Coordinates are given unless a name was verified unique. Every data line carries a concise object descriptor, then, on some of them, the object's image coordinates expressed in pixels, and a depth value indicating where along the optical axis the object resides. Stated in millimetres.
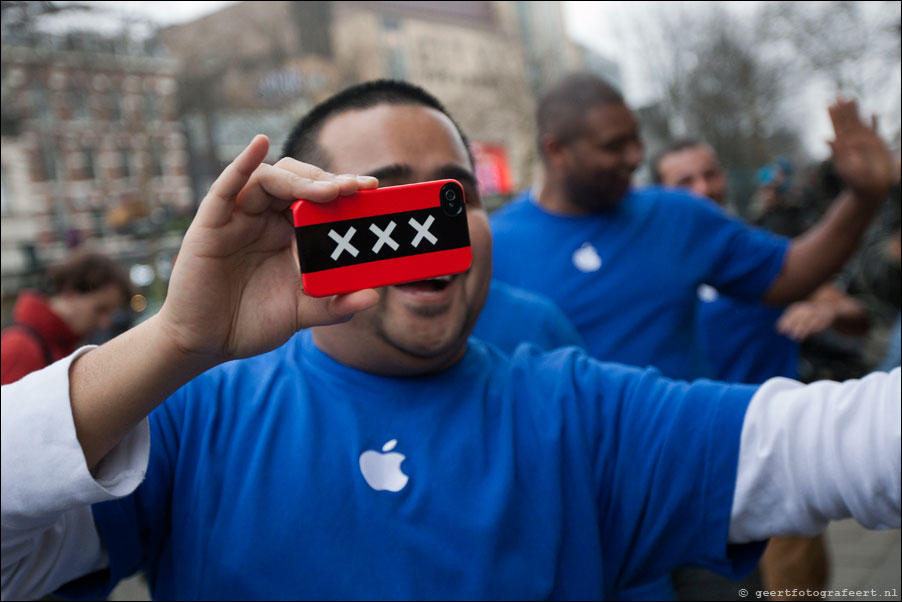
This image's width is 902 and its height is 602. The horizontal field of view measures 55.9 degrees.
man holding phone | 1126
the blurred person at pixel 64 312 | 1767
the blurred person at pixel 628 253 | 2465
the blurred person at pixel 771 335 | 2152
